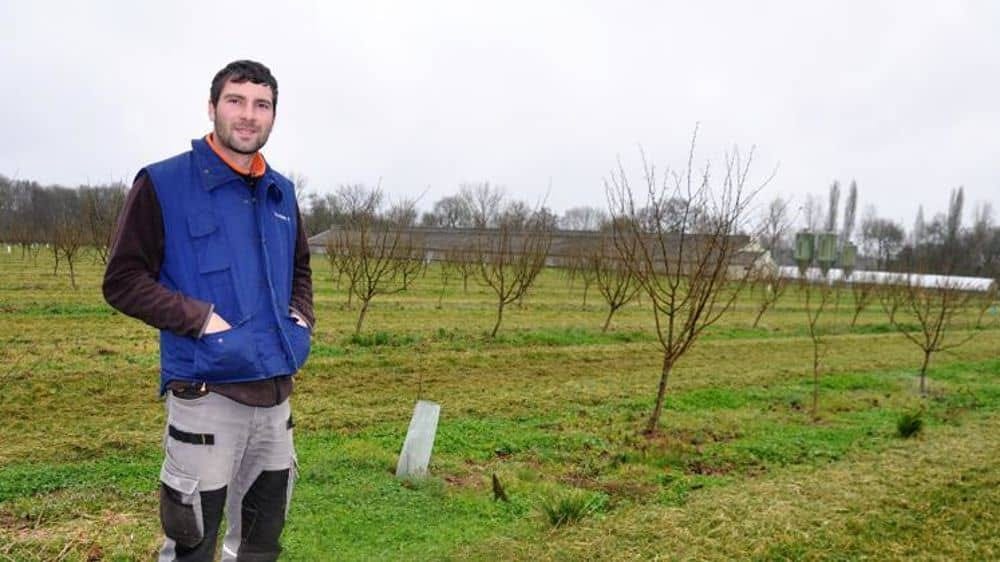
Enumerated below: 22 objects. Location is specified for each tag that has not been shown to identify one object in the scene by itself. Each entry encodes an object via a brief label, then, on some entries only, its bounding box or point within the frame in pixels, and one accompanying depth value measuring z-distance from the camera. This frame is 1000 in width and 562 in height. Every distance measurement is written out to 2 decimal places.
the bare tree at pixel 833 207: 76.31
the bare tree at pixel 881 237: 70.00
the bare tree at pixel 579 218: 88.86
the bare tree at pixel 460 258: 24.87
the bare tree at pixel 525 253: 15.40
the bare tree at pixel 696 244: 6.32
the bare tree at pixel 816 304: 8.41
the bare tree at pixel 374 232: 13.10
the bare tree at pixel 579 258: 23.84
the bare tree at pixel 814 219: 53.09
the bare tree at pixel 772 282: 20.06
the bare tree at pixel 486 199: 18.25
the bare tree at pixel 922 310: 11.00
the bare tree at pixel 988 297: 23.74
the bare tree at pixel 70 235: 19.89
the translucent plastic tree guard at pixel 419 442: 4.66
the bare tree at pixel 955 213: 68.01
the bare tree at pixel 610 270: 15.93
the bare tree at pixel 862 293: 22.91
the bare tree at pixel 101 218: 21.47
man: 1.91
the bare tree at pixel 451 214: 73.50
